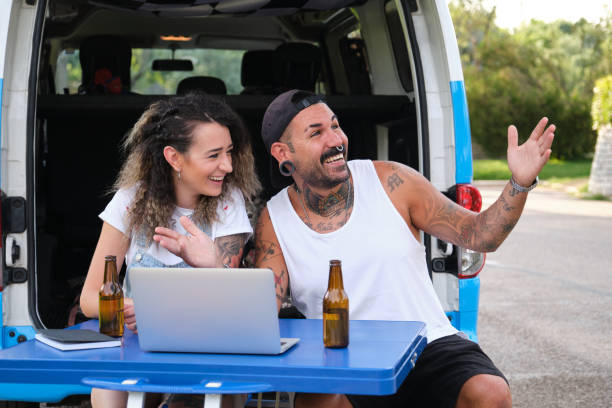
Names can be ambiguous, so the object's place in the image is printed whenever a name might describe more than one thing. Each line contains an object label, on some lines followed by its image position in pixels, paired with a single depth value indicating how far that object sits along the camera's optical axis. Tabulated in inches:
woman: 118.1
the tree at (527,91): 1364.4
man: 106.0
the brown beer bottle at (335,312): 88.4
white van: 126.6
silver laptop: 83.7
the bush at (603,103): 723.4
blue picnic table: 78.4
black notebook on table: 90.4
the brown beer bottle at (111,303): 98.0
